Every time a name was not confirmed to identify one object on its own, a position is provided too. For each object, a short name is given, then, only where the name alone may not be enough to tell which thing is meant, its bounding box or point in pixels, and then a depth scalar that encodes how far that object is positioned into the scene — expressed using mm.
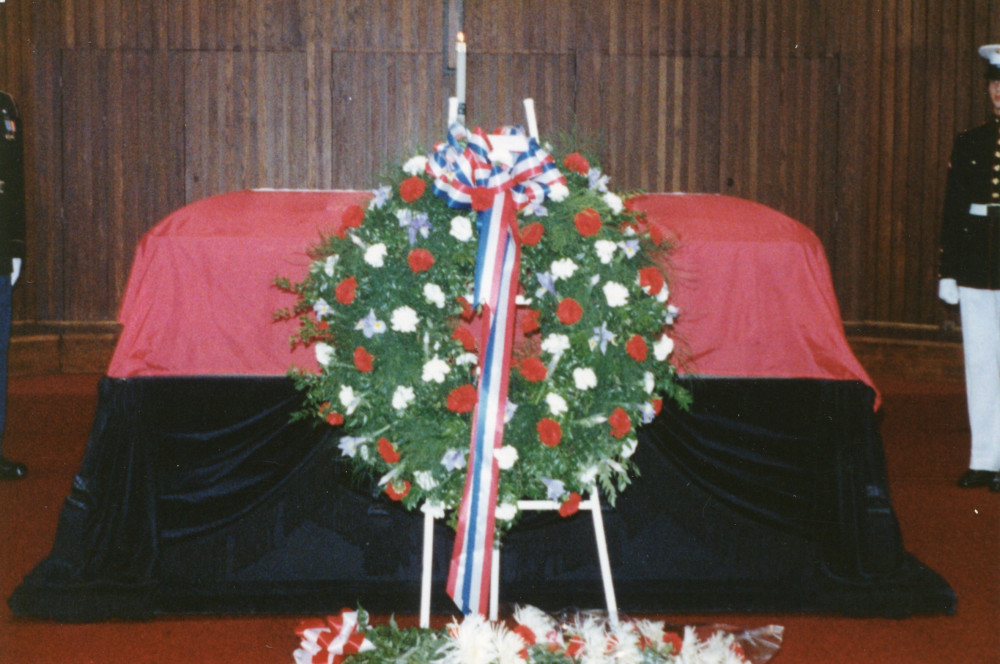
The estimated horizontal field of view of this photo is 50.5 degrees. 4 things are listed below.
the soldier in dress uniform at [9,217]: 4496
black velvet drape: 3047
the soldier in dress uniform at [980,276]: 4441
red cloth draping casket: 3031
